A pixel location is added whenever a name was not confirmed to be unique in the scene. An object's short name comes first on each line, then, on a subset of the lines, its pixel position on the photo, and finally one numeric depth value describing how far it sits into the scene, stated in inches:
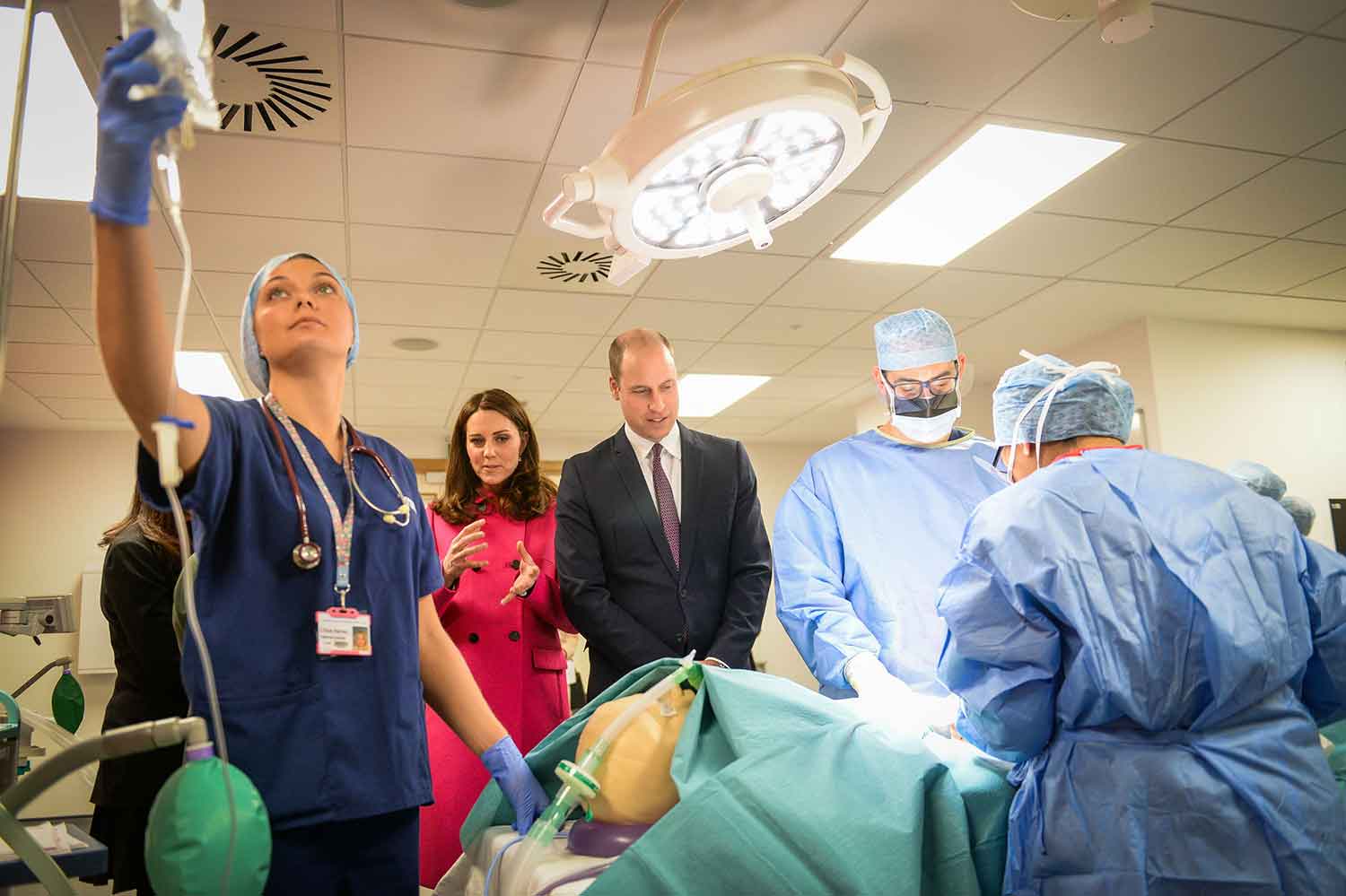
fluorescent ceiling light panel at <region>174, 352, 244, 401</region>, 225.1
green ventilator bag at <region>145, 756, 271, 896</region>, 34.2
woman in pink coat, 82.5
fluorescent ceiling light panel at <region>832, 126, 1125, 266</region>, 143.9
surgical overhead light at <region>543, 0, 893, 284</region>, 60.2
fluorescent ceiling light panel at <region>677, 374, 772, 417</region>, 270.8
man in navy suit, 83.8
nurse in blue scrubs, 42.1
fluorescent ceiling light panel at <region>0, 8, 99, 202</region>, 107.0
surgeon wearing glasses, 78.7
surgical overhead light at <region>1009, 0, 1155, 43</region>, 87.7
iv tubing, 33.6
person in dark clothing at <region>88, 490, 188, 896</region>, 89.4
